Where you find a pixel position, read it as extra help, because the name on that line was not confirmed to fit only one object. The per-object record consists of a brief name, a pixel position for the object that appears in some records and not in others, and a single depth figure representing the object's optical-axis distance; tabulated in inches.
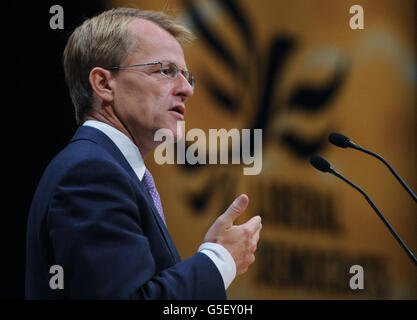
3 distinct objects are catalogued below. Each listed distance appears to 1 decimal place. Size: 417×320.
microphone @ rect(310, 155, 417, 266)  173.6
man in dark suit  166.3
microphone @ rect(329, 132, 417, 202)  173.8
